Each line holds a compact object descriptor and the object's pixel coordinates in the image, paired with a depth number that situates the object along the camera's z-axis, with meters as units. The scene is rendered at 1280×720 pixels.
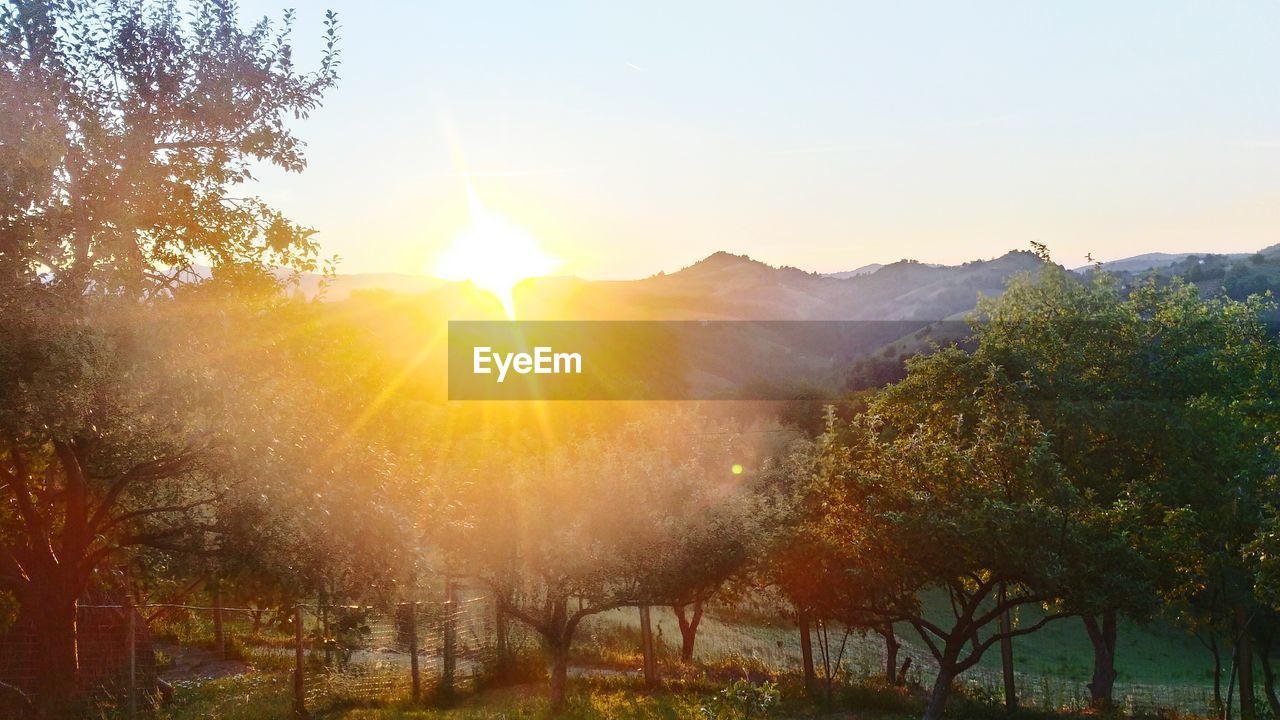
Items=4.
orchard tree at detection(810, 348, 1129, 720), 16.09
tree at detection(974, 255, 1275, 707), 17.14
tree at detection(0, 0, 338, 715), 12.17
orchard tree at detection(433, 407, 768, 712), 20.75
